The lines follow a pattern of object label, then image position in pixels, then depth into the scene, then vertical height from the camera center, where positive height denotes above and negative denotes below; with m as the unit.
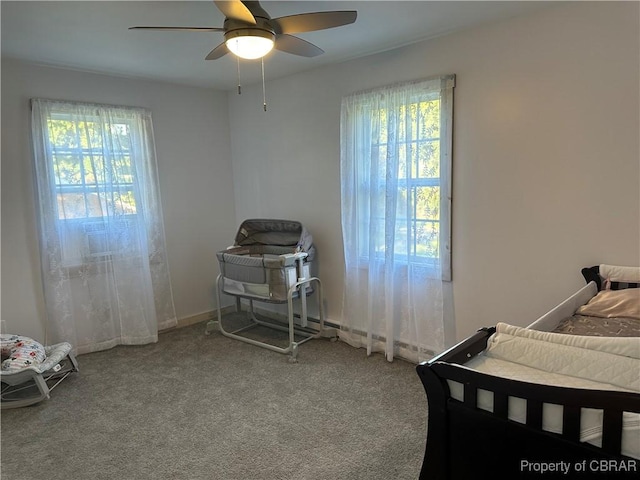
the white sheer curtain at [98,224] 3.44 -0.24
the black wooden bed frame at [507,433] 1.17 -0.75
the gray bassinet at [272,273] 3.55 -0.70
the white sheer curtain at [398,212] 3.05 -0.20
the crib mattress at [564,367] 1.21 -0.62
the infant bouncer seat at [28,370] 2.80 -1.14
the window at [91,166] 3.46 +0.25
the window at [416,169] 3.05 +0.12
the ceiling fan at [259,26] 1.96 +0.78
